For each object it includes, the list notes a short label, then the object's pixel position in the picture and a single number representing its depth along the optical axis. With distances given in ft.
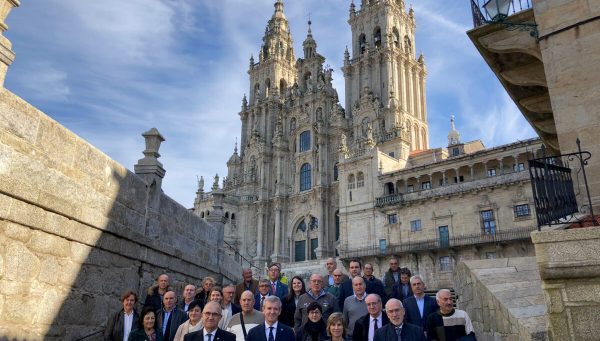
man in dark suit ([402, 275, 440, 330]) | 19.85
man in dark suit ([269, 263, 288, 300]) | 25.44
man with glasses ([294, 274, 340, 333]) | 20.40
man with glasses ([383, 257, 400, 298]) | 26.97
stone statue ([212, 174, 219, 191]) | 168.33
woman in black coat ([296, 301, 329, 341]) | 17.63
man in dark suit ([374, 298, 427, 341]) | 15.88
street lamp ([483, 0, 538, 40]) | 24.21
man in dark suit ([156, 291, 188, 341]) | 20.79
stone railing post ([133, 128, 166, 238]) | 28.45
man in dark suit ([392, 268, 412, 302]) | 24.80
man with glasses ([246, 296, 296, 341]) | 16.57
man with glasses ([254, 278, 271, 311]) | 23.38
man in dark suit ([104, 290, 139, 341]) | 19.81
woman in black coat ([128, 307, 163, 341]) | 18.79
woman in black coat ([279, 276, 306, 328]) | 22.69
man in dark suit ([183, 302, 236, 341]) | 15.74
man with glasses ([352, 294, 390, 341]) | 17.53
